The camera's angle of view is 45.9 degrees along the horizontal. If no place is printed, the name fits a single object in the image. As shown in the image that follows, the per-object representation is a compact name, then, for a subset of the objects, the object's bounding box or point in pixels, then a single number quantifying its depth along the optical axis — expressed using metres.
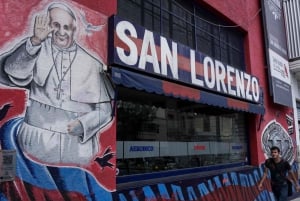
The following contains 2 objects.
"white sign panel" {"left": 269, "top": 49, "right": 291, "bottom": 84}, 11.62
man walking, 6.88
